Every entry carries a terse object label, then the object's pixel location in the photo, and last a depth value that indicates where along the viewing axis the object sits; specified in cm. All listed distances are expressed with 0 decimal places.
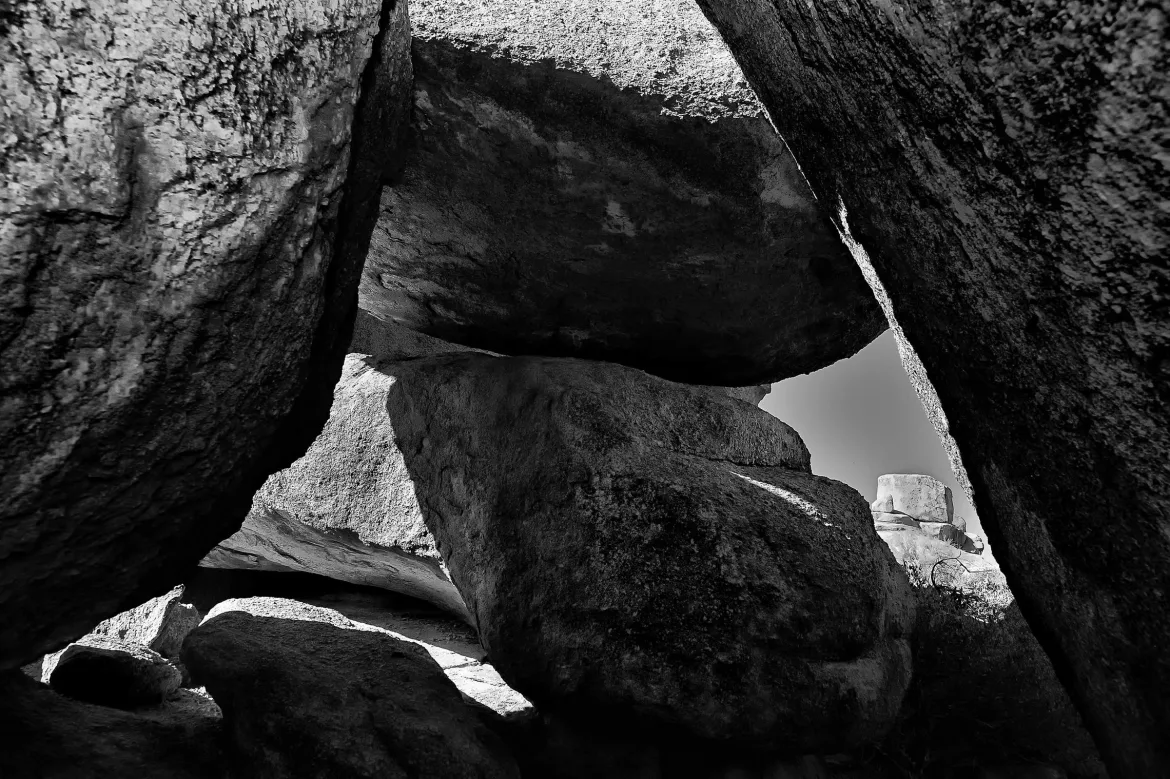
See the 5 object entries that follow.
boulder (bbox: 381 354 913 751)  208
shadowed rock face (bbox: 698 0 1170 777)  109
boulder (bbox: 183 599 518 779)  191
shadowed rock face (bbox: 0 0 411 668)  122
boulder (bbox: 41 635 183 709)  235
